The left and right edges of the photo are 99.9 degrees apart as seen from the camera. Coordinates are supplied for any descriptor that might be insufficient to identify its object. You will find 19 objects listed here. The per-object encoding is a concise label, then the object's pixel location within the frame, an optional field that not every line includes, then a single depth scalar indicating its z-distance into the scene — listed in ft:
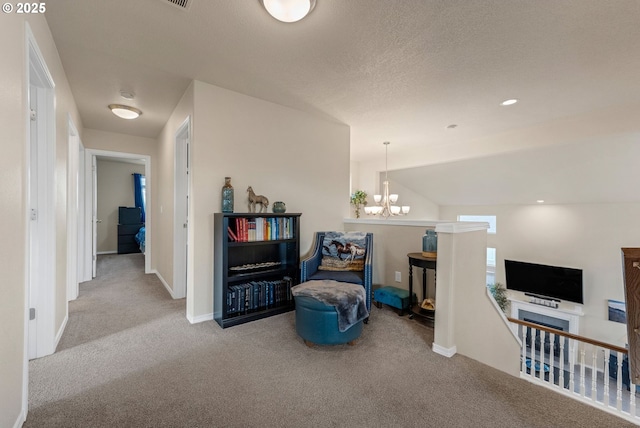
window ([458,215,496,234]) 23.10
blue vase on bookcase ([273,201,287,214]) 10.41
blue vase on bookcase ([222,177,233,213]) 9.21
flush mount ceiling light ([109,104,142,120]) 11.05
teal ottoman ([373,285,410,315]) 10.03
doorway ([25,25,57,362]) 6.60
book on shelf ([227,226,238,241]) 9.16
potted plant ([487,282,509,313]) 23.17
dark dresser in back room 22.50
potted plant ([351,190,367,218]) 20.52
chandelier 16.02
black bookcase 8.80
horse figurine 9.84
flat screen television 19.71
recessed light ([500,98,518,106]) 10.57
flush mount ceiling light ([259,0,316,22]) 5.47
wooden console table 9.03
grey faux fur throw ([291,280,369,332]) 7.30
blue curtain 23.75
